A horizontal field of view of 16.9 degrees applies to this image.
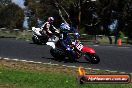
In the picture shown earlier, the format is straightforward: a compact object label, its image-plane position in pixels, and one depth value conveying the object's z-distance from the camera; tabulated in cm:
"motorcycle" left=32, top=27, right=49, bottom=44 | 2942
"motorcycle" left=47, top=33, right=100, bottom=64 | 1983
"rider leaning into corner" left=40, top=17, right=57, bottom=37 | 2617
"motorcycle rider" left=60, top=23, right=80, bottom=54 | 1978
